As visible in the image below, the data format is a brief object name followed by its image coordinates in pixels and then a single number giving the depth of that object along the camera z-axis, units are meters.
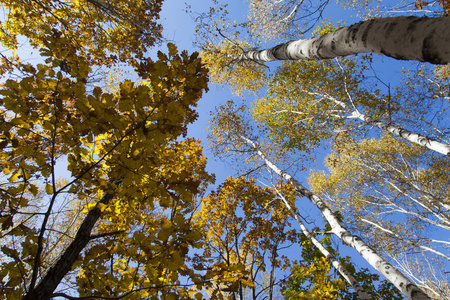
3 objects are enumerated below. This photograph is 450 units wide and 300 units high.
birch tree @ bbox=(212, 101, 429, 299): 2.15
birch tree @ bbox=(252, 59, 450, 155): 7.24
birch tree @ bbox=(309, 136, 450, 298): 8.05
